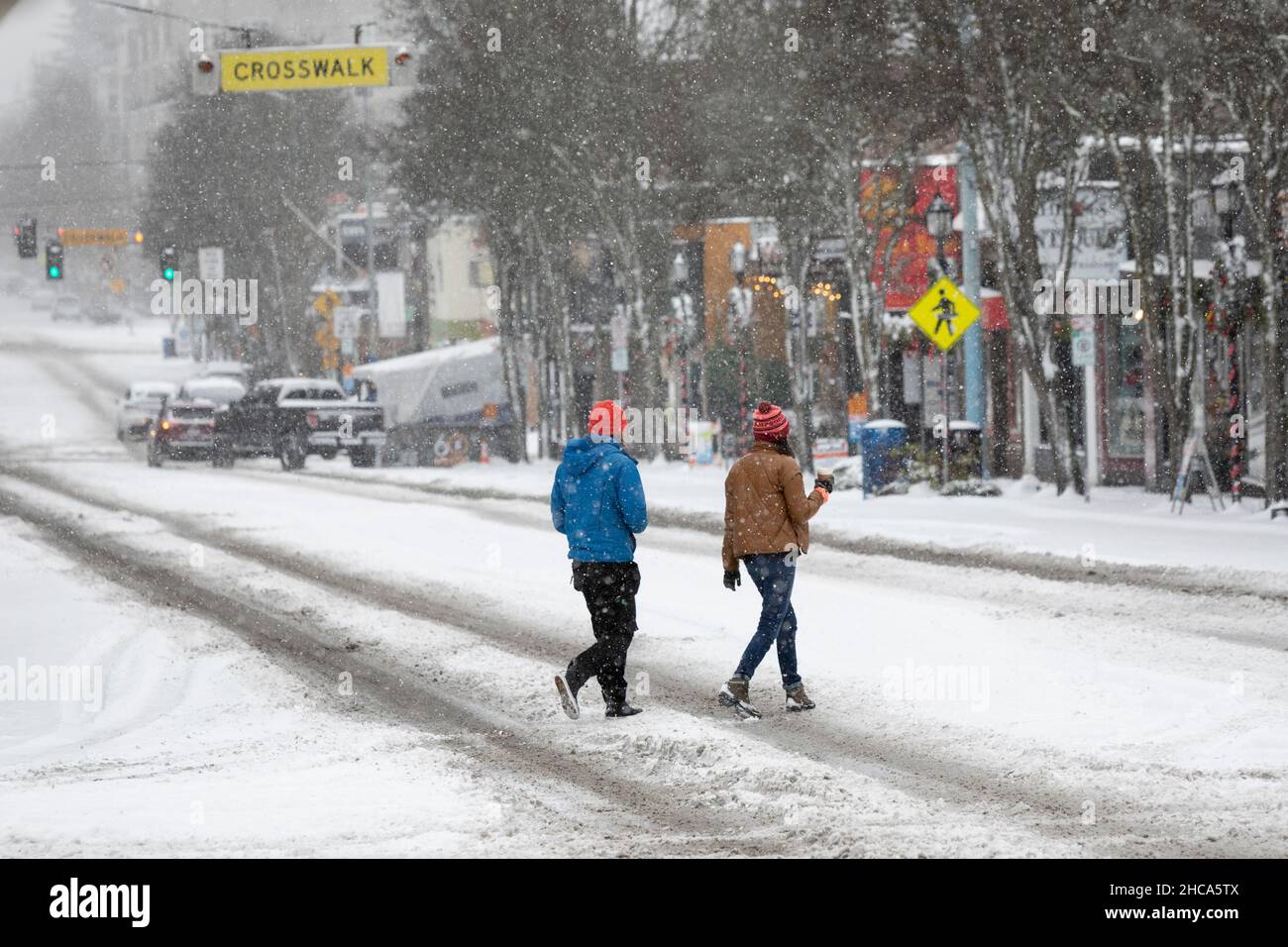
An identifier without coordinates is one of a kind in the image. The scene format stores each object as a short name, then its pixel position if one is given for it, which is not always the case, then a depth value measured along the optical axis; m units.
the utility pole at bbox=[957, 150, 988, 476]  32.44
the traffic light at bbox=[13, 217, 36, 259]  49.38
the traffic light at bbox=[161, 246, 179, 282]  54.31
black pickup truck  41.38
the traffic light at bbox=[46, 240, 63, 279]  53.44
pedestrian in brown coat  10.86
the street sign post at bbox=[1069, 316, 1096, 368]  27.86
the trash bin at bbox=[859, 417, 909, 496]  29.94
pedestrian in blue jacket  10.71
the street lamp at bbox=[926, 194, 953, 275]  28.81
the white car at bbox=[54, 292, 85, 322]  124.75
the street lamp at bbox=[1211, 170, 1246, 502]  25.23
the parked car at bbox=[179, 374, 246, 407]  48.78
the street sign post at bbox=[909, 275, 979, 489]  27.80
